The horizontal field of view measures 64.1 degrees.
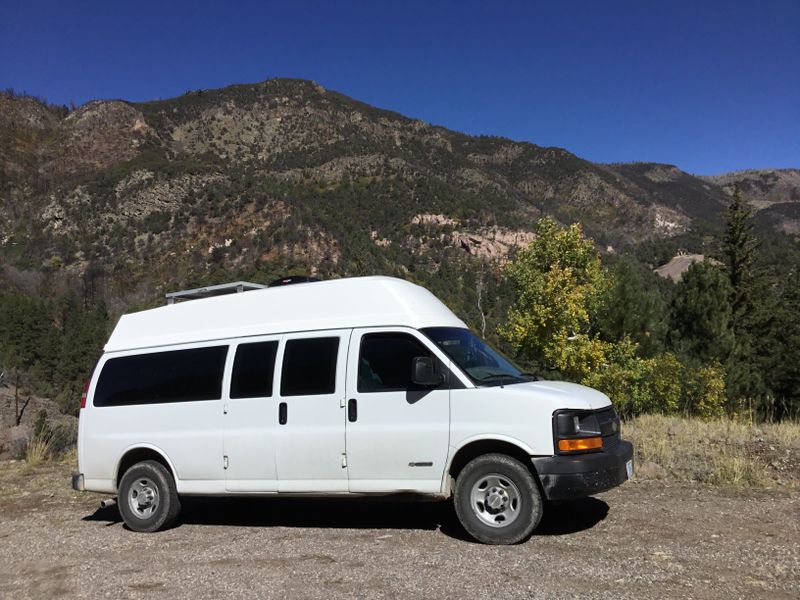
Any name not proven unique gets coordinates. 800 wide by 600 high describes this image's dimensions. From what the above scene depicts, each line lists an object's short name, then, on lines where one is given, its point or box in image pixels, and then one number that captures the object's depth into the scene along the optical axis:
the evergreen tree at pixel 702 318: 29.08
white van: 5.69
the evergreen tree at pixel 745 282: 39.00
